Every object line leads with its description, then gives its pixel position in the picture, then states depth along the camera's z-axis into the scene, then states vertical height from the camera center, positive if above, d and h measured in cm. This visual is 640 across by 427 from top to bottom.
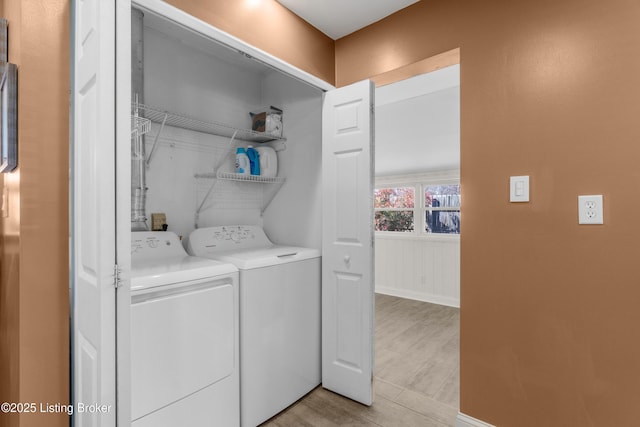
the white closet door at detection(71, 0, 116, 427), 94 +2
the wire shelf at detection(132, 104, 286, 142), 189 +62
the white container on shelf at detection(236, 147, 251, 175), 246 +40
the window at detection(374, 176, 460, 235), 451 +8
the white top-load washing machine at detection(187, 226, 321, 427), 183 -68
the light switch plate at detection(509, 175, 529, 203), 160 +12
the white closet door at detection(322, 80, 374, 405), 211 -20
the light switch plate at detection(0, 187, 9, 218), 142 +5
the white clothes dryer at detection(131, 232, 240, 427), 139 -62
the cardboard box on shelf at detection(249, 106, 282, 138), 256 +76
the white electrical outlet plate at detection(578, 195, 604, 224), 141 +1
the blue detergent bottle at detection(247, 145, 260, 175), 254 +44
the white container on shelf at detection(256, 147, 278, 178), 259 +42
